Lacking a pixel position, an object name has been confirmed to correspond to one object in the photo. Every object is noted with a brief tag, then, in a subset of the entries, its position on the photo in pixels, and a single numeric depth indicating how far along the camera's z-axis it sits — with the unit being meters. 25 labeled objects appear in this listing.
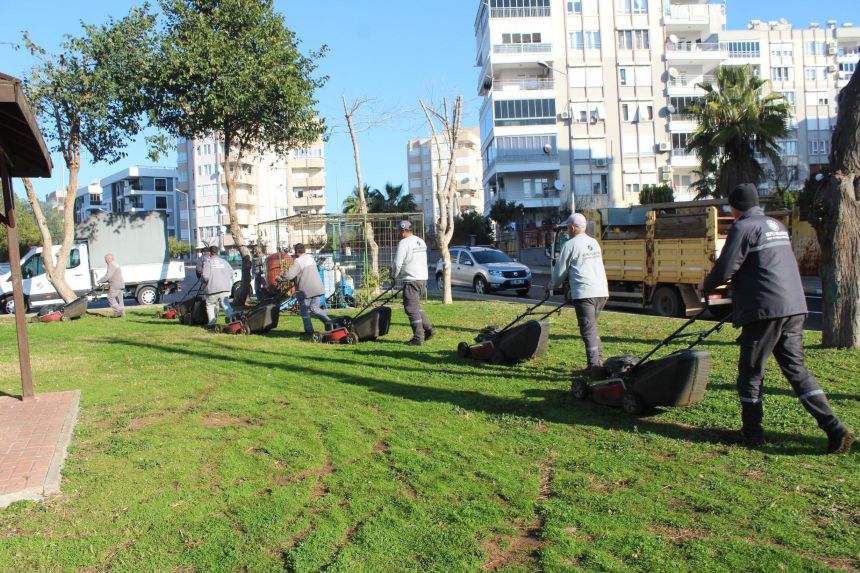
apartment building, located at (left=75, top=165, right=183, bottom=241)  96.06
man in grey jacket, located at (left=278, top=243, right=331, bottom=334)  12.62
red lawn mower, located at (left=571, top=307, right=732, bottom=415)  5.84
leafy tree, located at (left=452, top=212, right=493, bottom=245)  55.19
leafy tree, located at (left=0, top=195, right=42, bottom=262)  51.72
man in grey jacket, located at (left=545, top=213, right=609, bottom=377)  7.67
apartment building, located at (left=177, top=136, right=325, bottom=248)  79.50
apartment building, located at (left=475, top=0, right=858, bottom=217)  55.97
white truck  24.03
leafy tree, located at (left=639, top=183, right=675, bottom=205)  48.41
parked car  25.03
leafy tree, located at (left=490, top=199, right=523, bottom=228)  53.22
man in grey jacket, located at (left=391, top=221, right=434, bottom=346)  11.13
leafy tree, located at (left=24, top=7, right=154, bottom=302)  17.62
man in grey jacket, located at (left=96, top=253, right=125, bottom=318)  18.41
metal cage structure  18.50
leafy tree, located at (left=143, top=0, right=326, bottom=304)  17.39
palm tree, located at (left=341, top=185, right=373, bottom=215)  68.39
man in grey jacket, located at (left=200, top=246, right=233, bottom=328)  14.81
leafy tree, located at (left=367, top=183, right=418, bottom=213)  69.88
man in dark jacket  5.08
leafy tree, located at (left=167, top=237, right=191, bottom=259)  73.36
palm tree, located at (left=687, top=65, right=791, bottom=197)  29.12
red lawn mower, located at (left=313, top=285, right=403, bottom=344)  11.69
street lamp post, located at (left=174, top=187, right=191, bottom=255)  83.76
